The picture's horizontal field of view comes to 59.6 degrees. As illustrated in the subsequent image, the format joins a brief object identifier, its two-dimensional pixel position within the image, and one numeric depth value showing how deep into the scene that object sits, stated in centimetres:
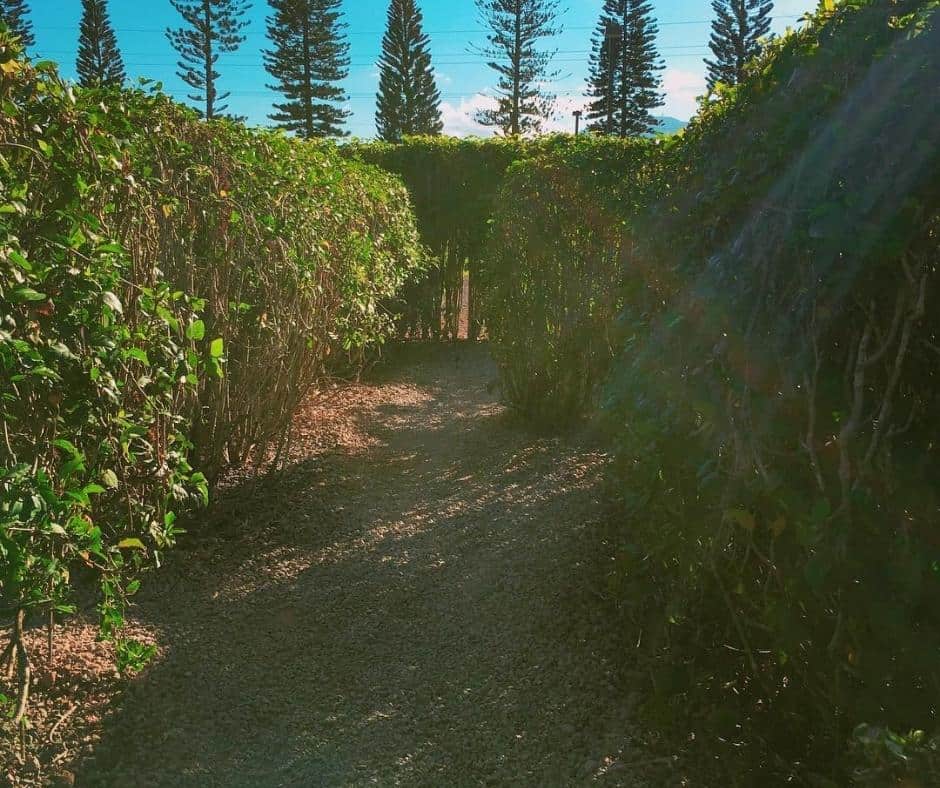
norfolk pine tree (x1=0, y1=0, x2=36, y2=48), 2884
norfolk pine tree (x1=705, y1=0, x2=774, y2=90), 2972
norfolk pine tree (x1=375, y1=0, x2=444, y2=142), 3272
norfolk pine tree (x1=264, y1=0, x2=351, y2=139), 3209
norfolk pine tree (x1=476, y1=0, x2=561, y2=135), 3234
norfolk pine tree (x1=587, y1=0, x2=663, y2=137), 3172
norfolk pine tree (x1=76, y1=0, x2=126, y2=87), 3053
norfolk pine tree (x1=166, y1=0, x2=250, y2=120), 3209
